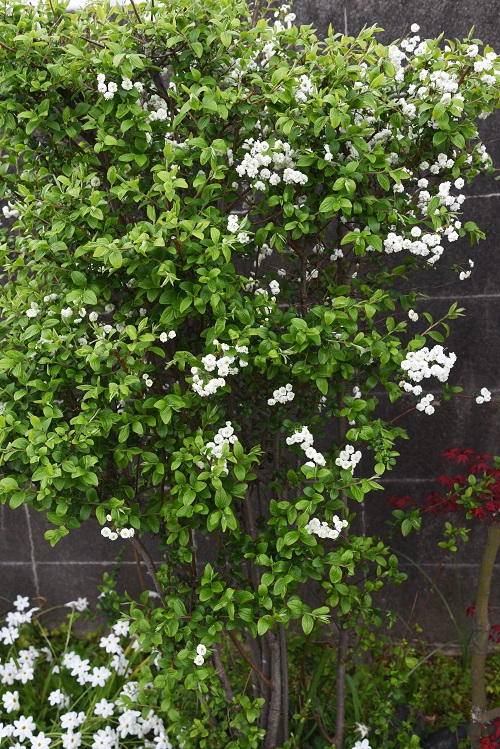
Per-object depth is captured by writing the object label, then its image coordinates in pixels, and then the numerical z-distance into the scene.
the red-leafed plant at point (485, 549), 2.38
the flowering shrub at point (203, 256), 1.87
